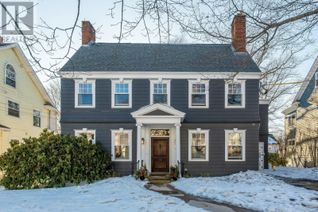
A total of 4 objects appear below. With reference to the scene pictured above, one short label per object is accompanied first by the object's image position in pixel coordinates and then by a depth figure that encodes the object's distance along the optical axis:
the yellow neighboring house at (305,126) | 16.87
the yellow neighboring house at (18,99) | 13.74
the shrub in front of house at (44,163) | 9.68
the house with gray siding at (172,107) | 12.62
